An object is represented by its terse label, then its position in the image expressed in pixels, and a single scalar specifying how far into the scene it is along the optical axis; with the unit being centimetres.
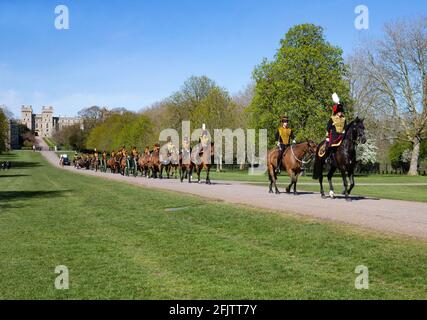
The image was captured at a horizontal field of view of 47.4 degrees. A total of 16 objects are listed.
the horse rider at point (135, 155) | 4297
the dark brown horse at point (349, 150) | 1667
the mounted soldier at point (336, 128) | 1712
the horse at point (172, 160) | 3526
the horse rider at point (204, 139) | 2706
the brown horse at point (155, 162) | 3750
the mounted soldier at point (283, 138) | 2044
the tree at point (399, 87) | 5381
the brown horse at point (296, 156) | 1936
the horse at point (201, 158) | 2703
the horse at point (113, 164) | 5302
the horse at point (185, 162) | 2959
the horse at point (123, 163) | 4633
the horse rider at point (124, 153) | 4788
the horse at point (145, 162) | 3919
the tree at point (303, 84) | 4809
